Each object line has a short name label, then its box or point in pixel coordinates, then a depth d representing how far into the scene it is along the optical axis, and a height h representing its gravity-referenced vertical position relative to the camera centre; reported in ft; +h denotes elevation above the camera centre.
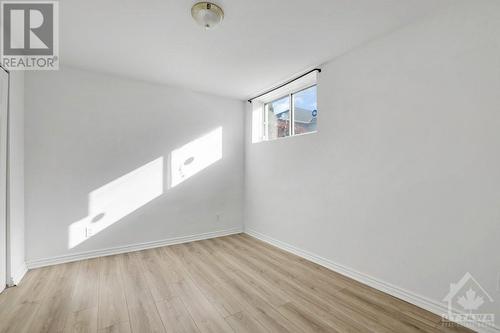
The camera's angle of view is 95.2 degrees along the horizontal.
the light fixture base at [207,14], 5.99 +4.15
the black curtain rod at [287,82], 9.50 +4.08
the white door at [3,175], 6.87 -0.29
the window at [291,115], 10.50 +2.68
